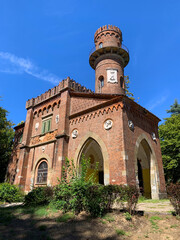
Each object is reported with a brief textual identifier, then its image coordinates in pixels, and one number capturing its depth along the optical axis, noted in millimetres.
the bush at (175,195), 6898
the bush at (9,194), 12930
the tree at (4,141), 21562
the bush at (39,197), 9828
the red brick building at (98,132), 12164
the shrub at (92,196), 7121
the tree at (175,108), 36441
